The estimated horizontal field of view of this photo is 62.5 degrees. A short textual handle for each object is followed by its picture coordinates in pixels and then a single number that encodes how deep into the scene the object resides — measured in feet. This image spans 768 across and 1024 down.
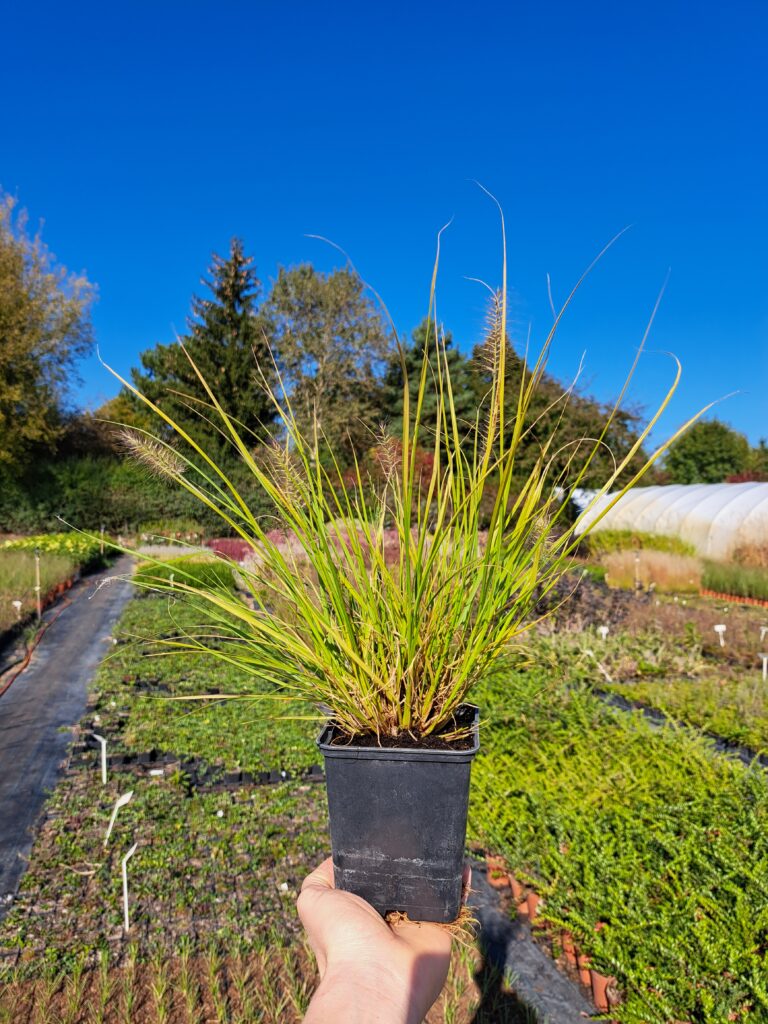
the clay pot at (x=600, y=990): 6.25
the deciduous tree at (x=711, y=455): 95.76
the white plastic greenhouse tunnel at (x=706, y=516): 41.34
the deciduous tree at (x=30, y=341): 47.47
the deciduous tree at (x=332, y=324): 60.18
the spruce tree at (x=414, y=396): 42.73
